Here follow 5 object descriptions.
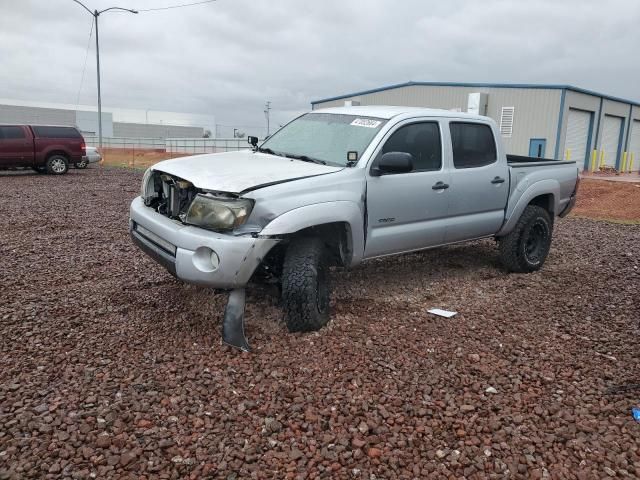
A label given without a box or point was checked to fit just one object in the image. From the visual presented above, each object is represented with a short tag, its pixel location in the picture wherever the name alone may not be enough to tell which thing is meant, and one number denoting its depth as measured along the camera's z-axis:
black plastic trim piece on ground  3.85
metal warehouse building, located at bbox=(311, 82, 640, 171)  26.38
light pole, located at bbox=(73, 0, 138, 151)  23.38
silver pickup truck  3.69
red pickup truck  16.83
